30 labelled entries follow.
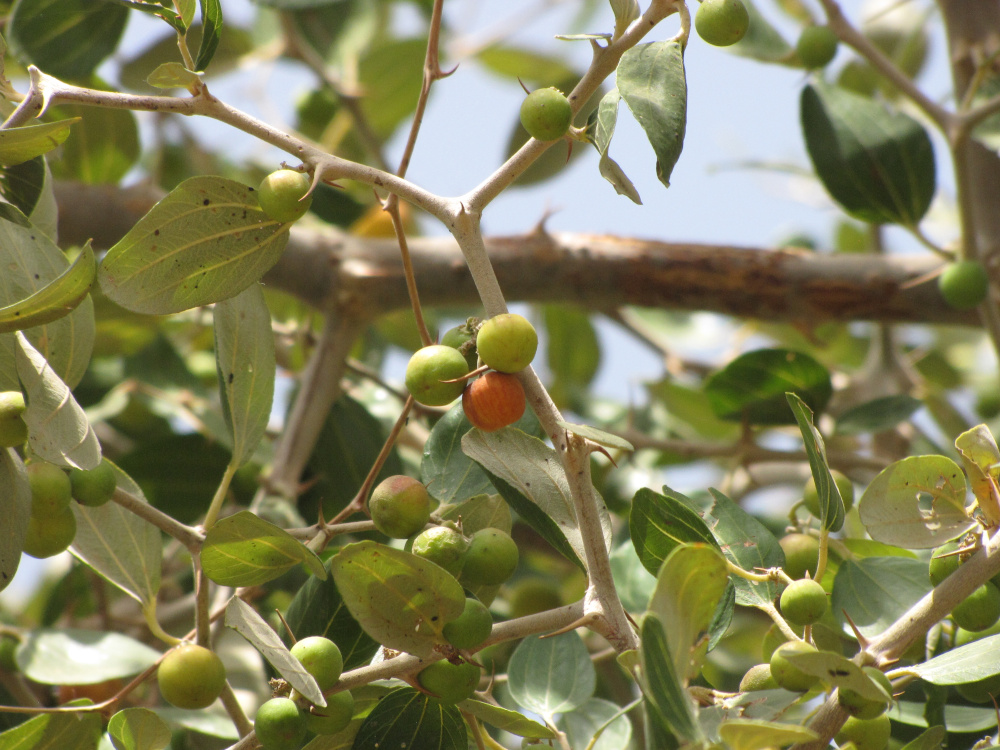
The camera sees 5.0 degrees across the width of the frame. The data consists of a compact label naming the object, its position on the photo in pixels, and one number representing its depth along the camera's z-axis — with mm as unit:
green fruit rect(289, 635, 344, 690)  2685
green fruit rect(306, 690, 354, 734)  2689
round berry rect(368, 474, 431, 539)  2705
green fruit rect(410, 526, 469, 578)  2707
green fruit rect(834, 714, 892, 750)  2692
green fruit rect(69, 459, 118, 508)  2717
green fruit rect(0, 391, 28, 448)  2692
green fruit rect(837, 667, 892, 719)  2669
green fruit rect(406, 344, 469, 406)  2687
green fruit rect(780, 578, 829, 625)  2689
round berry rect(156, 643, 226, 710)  2703
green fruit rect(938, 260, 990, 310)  2899
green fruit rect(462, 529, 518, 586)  2709
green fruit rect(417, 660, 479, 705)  2688
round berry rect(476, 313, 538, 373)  2671
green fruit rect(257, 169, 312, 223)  2691
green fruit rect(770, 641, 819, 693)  2677
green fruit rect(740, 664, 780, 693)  2702
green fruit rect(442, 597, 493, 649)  2685
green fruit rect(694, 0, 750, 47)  2686
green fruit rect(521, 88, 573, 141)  2680
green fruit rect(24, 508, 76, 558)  2719
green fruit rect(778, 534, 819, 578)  2763
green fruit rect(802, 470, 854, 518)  2764
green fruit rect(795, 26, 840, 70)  3066
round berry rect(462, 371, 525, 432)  2681
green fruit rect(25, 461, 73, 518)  2712
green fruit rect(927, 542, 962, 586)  2709
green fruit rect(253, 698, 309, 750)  2679
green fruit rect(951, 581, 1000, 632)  2712
